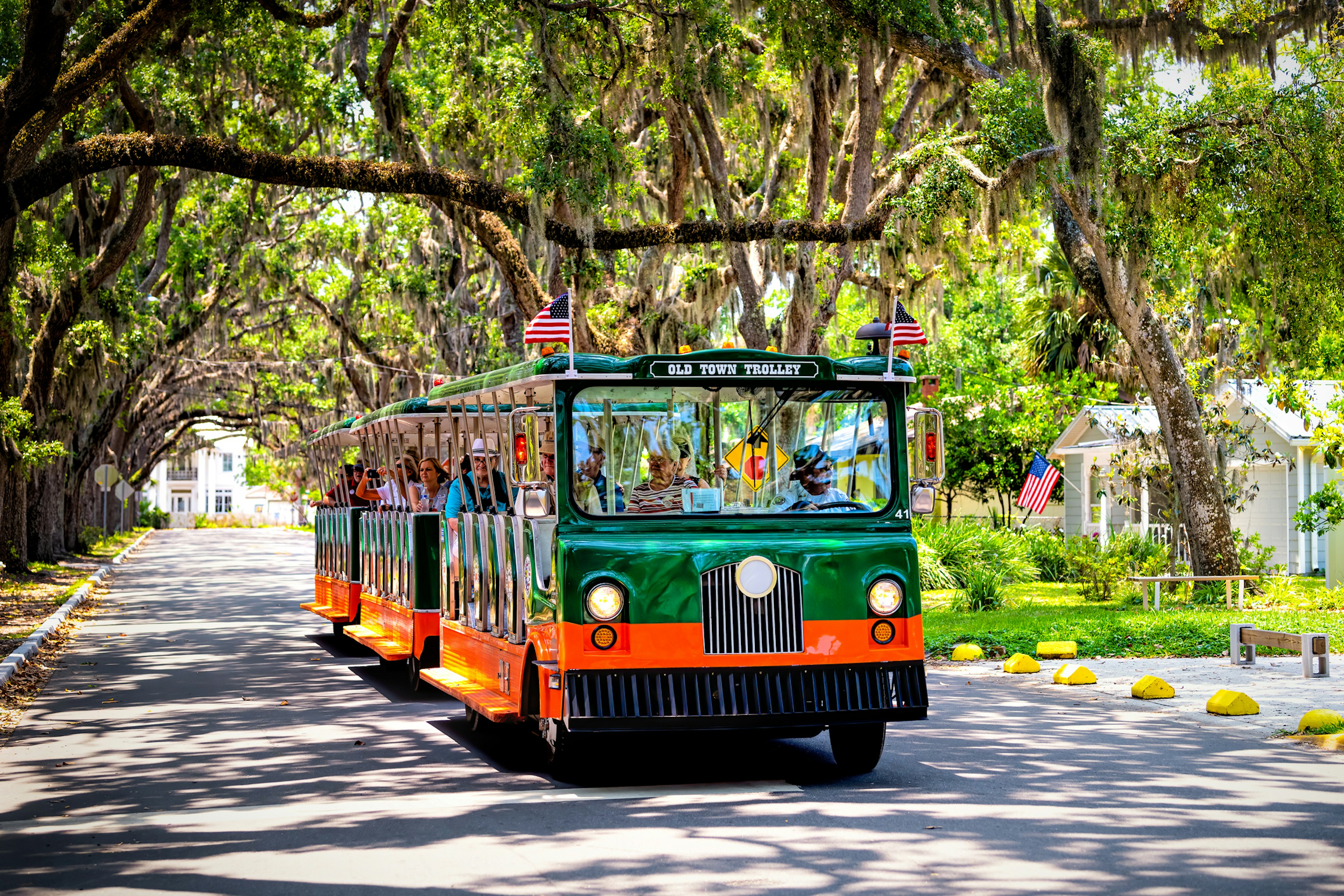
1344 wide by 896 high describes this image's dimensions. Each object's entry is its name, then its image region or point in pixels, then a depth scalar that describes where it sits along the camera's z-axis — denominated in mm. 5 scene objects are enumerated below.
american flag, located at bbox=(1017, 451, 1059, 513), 28781
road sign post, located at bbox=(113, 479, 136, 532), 61156
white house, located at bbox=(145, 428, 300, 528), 136250
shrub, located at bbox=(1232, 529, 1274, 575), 22172
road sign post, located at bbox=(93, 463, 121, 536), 47438
